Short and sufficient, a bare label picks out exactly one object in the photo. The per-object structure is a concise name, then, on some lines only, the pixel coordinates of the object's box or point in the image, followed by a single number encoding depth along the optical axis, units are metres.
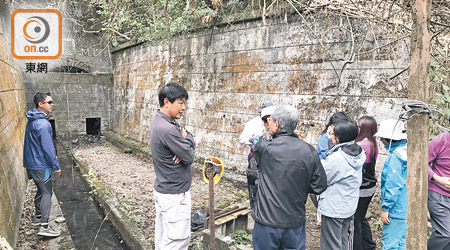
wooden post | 1.93
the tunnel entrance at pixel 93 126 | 15.07
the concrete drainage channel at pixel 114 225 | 4.32
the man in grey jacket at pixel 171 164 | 2.88
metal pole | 3.17
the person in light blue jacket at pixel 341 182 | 2.87
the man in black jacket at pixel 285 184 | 2.47
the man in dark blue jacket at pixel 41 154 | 4.28
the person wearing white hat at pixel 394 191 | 2.98
